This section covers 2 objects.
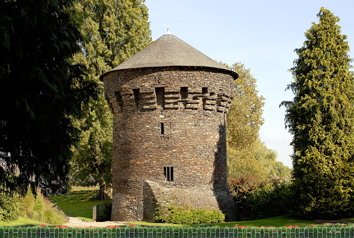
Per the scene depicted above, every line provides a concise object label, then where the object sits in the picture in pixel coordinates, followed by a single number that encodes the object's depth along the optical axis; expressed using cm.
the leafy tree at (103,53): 2925
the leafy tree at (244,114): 3953
